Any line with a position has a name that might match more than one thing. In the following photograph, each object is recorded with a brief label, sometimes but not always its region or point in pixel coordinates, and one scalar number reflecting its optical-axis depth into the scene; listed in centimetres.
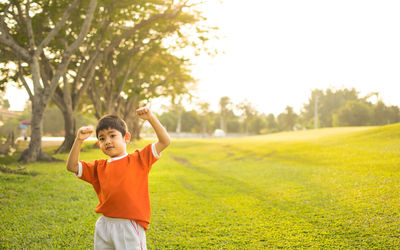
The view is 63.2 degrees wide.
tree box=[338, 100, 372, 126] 3084
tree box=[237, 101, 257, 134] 7350
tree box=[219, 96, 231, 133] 7381
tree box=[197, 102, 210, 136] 6249
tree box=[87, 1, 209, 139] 1689
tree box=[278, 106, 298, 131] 6588
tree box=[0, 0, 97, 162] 1203
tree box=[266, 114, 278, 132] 7262
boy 262
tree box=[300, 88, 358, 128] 4336
